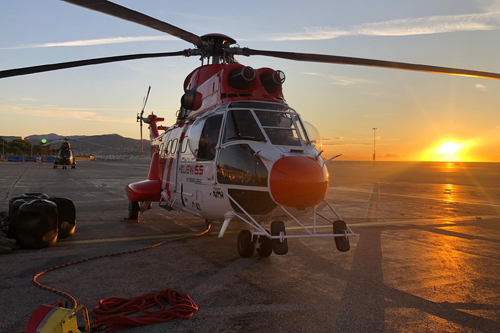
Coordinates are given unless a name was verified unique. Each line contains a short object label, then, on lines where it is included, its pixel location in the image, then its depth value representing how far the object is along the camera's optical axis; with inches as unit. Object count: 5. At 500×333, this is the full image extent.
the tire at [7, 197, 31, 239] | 287.1
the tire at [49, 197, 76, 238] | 317.4
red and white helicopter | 210.2
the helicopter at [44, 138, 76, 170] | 1749.5
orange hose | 147.1
